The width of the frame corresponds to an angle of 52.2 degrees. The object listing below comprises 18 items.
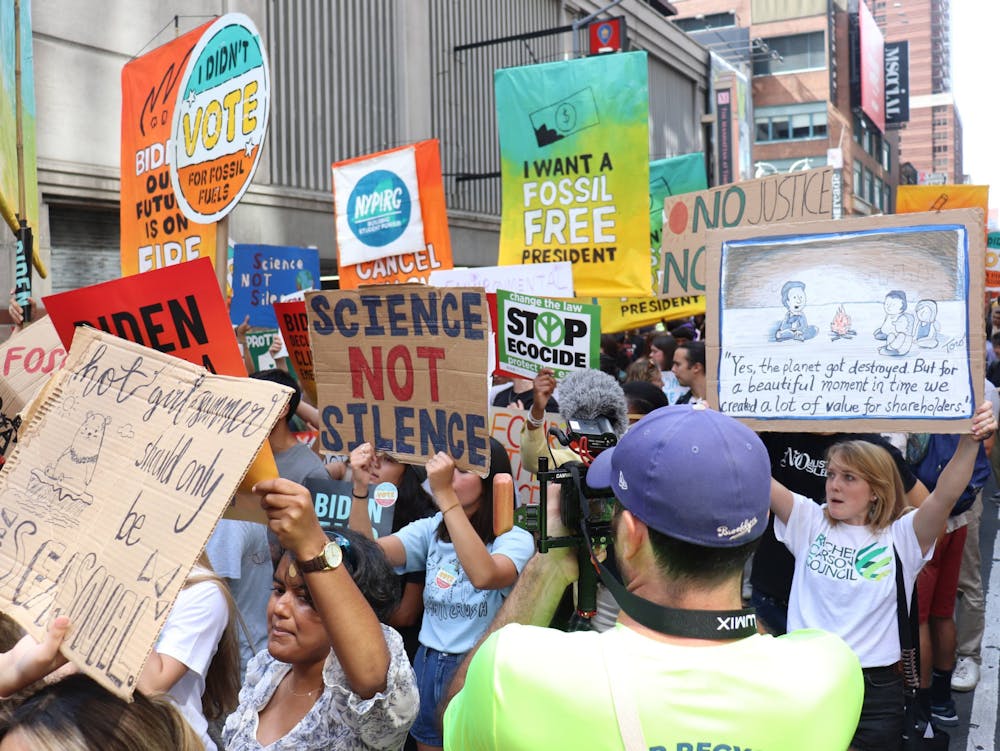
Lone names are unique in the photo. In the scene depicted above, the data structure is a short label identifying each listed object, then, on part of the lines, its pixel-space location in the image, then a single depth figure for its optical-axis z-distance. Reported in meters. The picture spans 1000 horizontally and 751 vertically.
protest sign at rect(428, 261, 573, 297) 7.20
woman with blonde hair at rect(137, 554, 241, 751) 2.60
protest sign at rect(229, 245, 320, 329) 8.79
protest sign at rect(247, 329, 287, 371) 8.32
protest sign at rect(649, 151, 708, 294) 10.94
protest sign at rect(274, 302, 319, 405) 5.93
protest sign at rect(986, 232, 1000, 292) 11.96
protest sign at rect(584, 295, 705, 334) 8.73
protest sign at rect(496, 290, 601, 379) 6.03
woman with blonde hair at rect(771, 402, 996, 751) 3.72
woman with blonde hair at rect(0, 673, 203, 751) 1.85
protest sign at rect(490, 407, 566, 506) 5.19
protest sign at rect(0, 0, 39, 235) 3.95
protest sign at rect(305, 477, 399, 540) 4.16
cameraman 1.63
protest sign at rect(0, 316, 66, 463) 3.95
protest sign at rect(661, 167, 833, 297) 6.83
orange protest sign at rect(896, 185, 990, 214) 11.13
